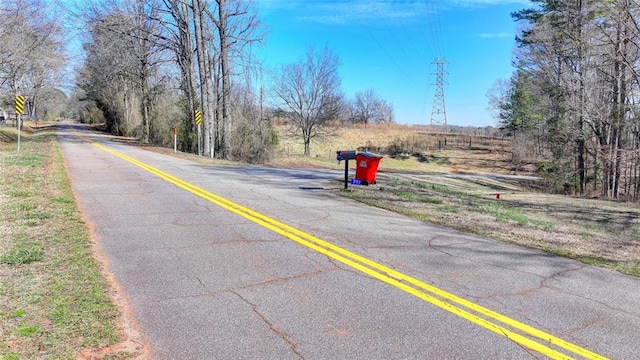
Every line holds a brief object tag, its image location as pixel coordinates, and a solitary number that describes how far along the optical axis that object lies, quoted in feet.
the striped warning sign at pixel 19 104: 64.45
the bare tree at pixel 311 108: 156.25
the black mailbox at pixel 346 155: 33.78
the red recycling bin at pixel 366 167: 39.37
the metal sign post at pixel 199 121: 80.64
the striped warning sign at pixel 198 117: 80.54
